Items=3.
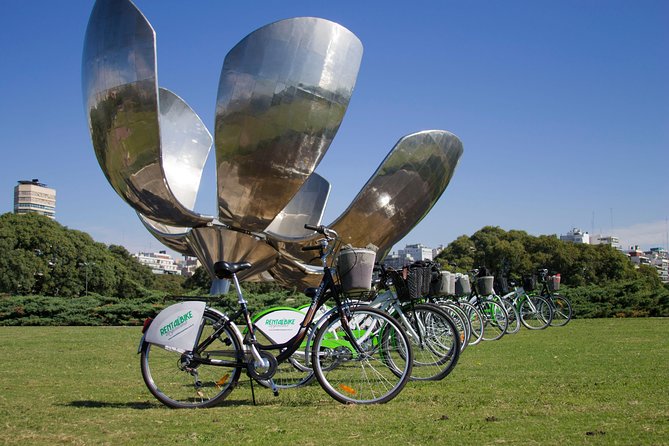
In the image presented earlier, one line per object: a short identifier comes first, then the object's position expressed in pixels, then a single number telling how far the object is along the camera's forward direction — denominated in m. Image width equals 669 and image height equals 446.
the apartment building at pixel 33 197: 128.38
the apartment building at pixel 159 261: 186.52
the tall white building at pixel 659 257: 153.30
